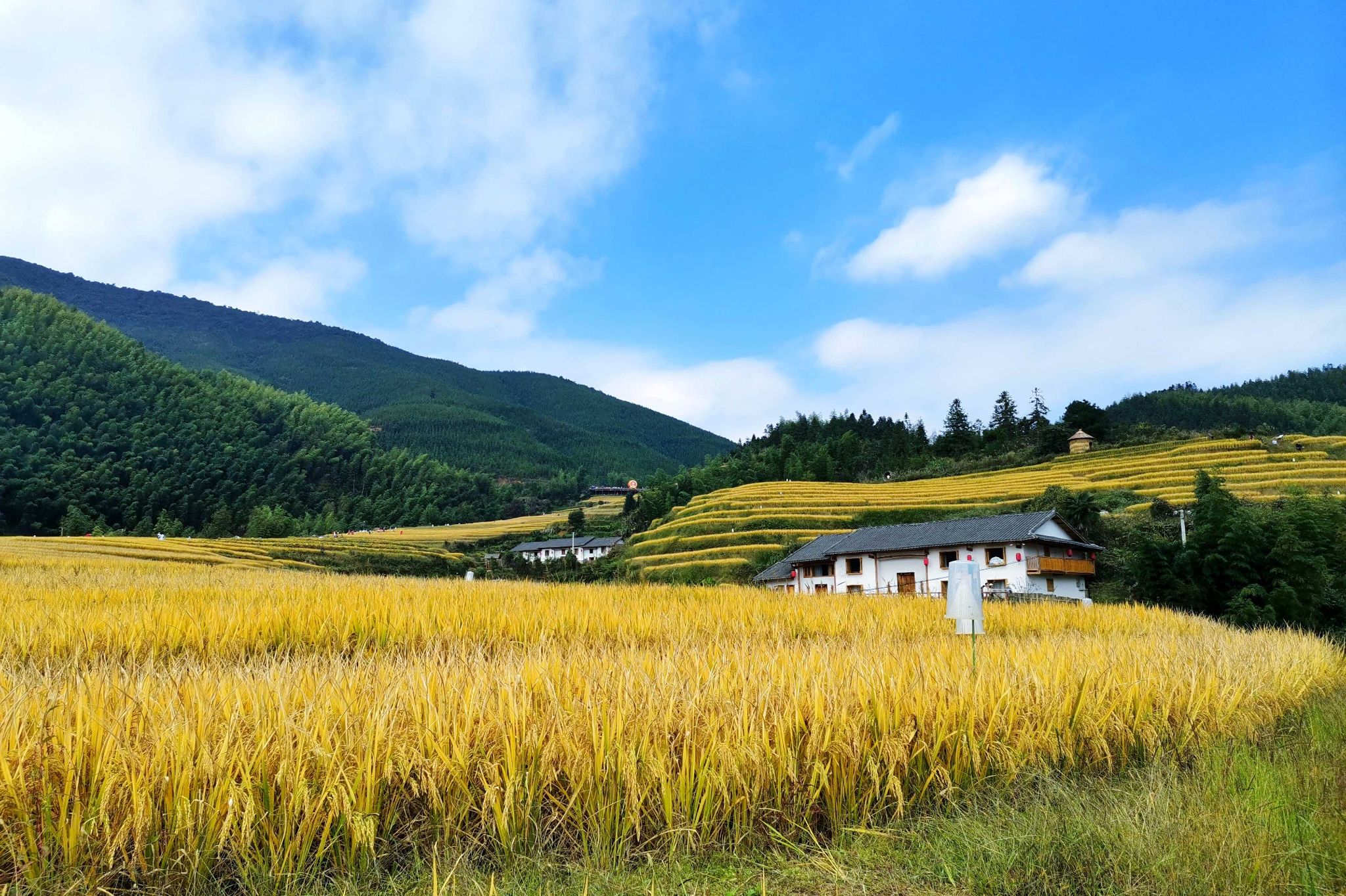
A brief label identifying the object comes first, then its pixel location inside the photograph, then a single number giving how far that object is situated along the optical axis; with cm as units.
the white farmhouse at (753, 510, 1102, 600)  3291
